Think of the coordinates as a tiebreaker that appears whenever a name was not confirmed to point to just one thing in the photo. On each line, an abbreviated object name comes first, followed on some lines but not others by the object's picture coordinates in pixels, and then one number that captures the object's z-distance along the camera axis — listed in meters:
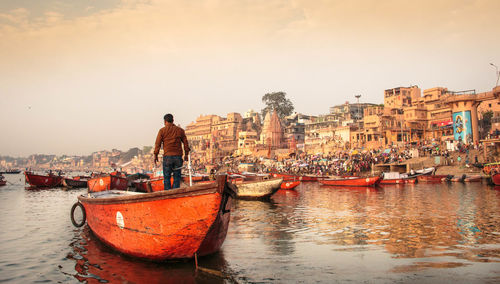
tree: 94.50
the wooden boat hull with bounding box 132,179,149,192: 31.72
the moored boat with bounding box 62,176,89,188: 43.31
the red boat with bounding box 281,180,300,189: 32.05
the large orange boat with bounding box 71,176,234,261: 6.54
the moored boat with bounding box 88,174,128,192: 28.16
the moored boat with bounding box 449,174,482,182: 33.34
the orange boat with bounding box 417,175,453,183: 35.27
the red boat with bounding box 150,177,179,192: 28.58
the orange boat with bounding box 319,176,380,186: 32.50
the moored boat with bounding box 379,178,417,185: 34.84
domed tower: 77.69
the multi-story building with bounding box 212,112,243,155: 96.31
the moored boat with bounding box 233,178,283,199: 22.33
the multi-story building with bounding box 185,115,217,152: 115.79
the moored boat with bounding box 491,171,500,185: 28.36
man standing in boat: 8.22
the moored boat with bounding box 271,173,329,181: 43.59
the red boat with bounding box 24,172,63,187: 42.38
